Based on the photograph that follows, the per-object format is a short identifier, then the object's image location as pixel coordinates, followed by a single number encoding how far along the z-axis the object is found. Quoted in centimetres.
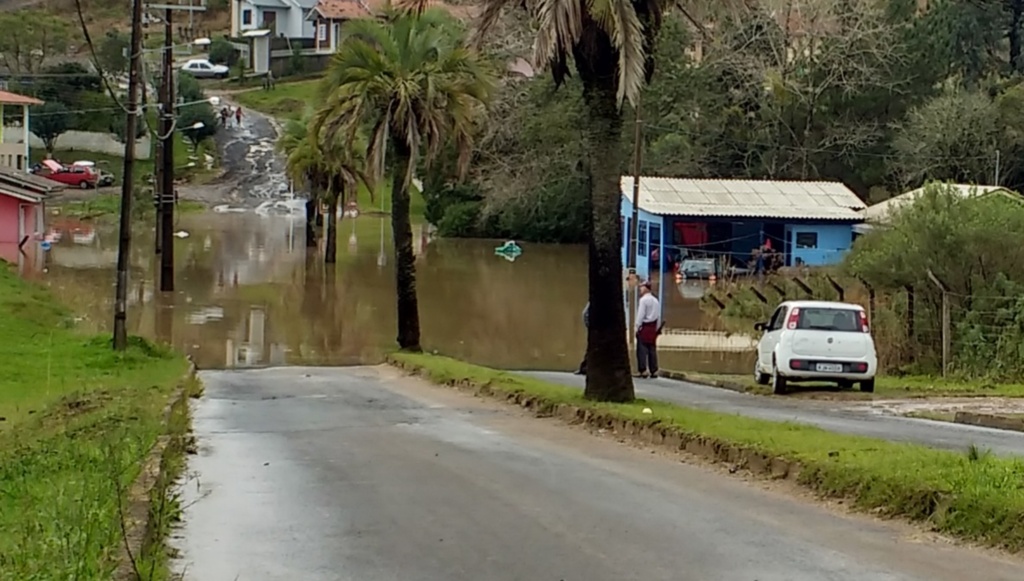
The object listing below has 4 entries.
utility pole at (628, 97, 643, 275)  5113
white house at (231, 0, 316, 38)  13800
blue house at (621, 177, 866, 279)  6444
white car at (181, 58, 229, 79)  12681
